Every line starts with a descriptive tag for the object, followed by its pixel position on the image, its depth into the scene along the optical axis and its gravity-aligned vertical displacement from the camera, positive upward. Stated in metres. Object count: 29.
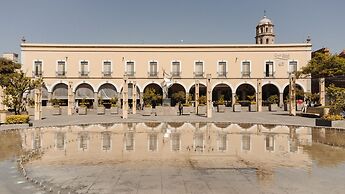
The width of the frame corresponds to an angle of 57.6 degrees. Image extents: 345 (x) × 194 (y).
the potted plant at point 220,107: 34.62 -0.94
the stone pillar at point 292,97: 28.95 +0.18
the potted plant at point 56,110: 32.92 -1.13
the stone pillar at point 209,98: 26.14 +0.09
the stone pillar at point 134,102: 29.68 -0.28
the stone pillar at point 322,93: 27.39 +0.51
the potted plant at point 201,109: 30.95 -0.99
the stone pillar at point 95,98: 43.06 +0.16
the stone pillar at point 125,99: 26.00 -0.03
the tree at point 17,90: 24.67 +0.73
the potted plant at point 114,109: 33.40 -1.05
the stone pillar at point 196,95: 31.39 +0.41
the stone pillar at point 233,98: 43.44 +0.14
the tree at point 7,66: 35.52 +3.77
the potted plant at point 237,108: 34.75 -1.00
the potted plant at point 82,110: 33.16 -1.14
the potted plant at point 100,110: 32.66 -1.13
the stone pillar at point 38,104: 25.41 -0.39
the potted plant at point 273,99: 40.84 -0.01
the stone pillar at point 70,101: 32.03 -0.24
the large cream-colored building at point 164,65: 43.06 +4.67
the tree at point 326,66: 29.55 +3.13
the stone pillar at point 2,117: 20.53 -1.16
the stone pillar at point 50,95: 42.41 +0.51
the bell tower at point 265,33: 54.97 +11.75
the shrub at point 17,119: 20.50 -1.29
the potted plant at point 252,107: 35.16 -0.90
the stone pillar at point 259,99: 34.25 -0.01
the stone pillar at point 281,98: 42.78 +0.06
